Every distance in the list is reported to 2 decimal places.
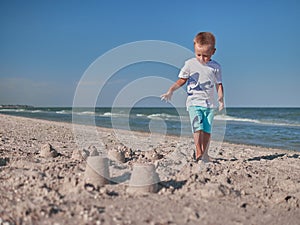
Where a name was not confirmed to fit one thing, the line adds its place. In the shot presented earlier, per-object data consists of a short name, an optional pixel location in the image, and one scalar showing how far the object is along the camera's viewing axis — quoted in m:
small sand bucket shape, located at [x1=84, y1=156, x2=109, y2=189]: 2.75
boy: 4.03
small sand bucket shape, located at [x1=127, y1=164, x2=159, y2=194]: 2.63
